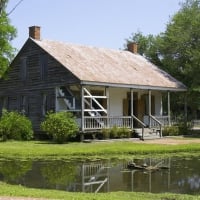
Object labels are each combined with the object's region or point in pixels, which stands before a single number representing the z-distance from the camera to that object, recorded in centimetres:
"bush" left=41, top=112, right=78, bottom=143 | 2942
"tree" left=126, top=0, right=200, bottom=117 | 3997
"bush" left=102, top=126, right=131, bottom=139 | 3145
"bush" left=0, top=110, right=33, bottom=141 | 3142
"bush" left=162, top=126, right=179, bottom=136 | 3646
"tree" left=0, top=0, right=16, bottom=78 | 3866
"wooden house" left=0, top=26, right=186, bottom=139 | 3238
